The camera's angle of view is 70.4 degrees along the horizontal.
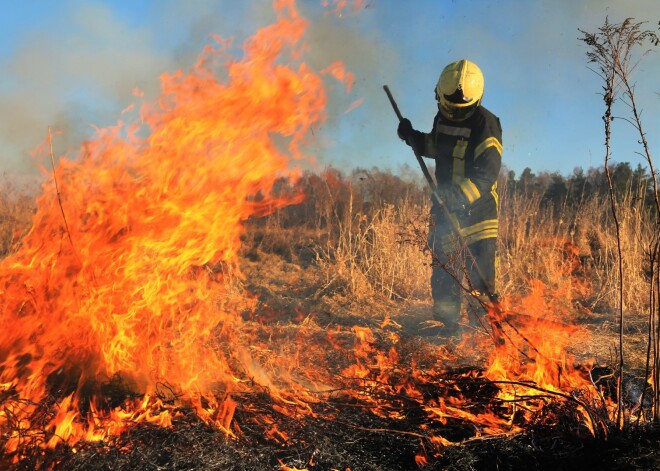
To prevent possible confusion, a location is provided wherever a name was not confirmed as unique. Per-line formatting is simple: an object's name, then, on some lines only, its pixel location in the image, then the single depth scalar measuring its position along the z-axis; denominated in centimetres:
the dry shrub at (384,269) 745
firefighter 511
